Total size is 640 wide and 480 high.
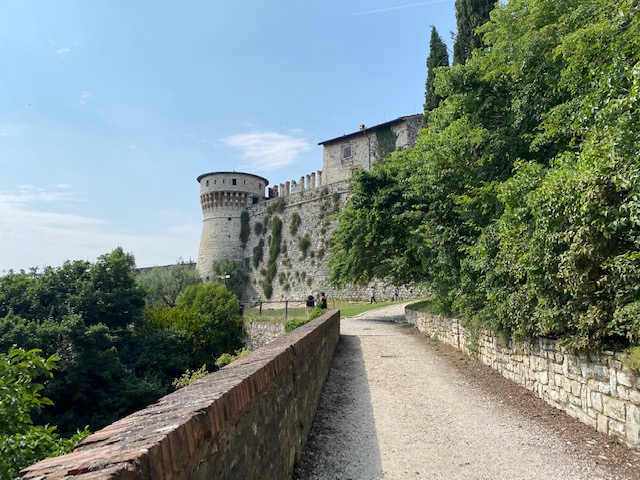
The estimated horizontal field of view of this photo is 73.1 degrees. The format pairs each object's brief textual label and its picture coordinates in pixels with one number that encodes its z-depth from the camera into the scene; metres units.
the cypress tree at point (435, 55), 26.53
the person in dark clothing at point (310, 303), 23.94
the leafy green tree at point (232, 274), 43.25
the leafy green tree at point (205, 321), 26.14
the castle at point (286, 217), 38.00
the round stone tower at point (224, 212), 45.56
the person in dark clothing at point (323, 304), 20.55
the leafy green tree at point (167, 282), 39.69
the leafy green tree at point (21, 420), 4.64
